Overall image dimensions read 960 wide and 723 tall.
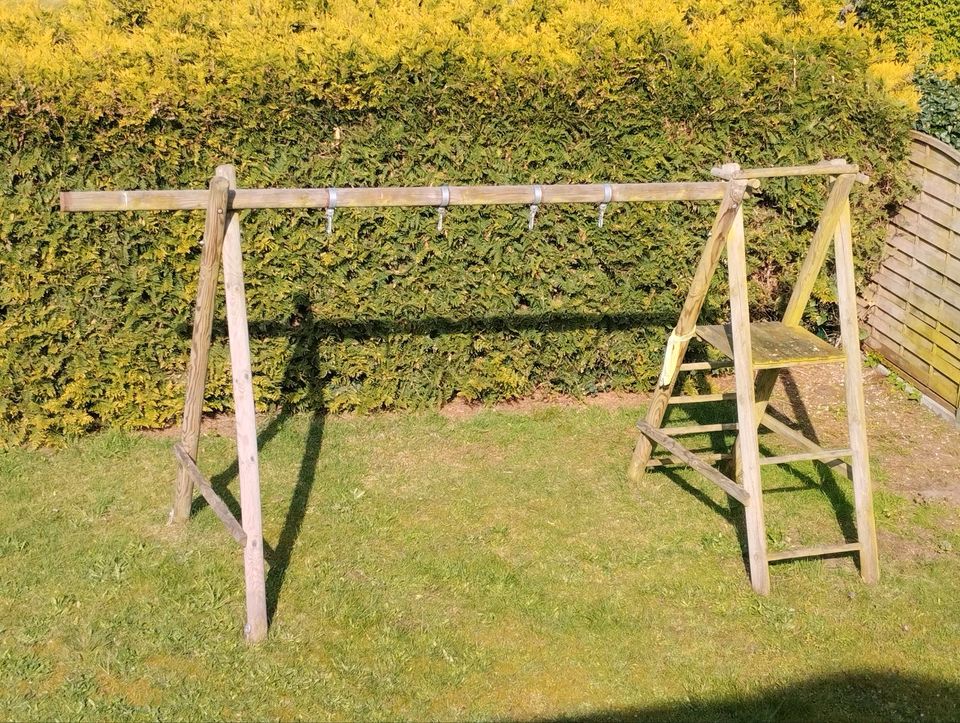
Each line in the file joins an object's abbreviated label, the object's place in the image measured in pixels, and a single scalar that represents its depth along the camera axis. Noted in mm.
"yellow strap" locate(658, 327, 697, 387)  5496
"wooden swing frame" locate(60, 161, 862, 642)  4398
